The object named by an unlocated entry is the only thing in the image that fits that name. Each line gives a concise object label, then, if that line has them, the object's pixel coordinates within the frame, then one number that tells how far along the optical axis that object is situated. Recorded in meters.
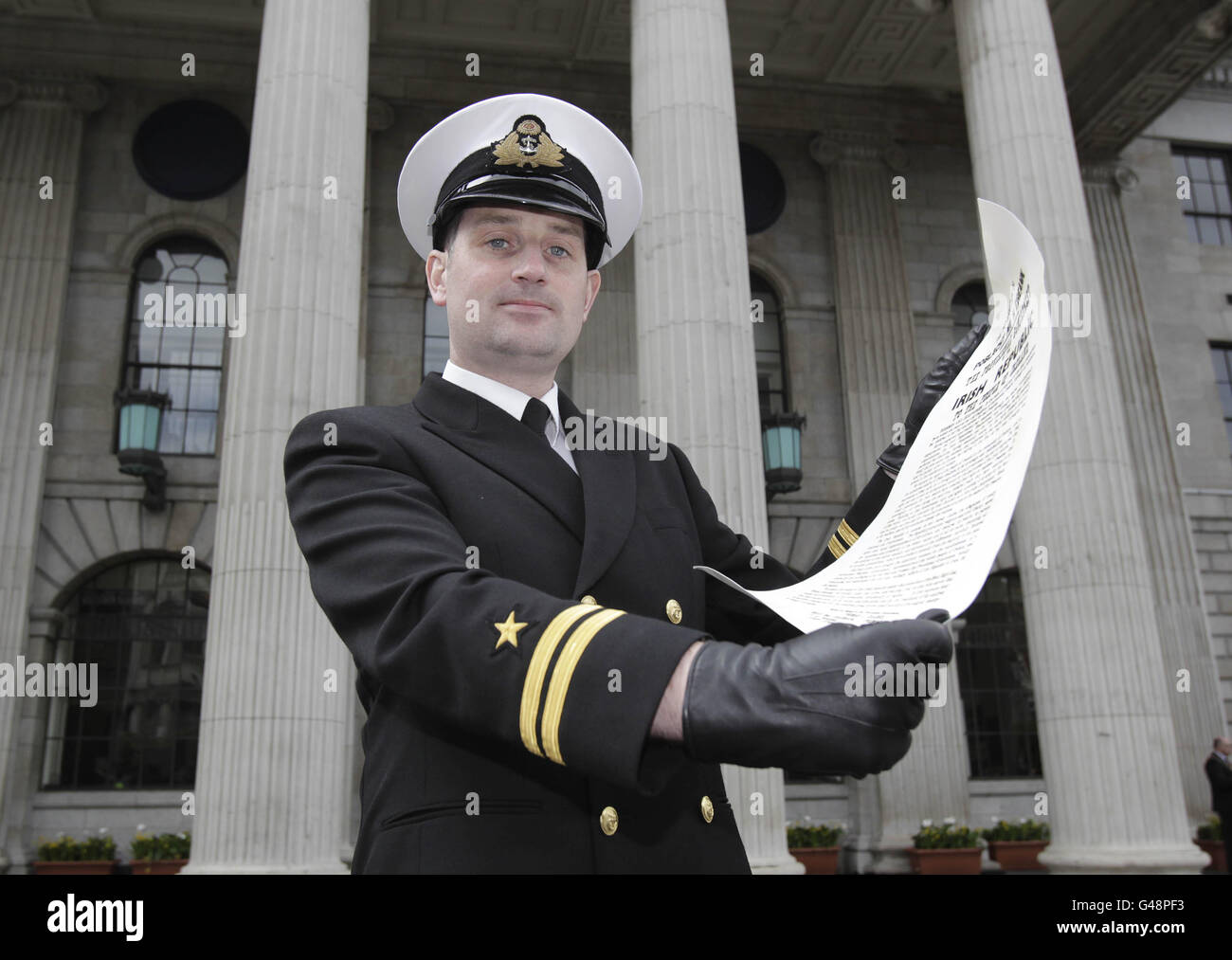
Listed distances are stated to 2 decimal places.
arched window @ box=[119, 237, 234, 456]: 17.27
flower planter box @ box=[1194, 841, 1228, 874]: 16.12
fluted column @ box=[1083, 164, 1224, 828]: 17.92
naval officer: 1.32
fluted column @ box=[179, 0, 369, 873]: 9.67
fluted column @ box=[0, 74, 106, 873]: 15.79
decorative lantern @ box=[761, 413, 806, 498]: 17.11
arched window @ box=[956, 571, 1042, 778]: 18.03
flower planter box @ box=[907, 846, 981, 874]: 15.62
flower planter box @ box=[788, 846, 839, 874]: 15.86
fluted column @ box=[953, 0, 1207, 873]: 11.26
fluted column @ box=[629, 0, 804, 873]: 10.91
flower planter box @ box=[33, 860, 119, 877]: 13.92
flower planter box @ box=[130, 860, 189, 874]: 14.03
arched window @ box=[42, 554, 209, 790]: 15.70
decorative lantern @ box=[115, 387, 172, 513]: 15.43
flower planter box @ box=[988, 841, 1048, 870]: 16.53
